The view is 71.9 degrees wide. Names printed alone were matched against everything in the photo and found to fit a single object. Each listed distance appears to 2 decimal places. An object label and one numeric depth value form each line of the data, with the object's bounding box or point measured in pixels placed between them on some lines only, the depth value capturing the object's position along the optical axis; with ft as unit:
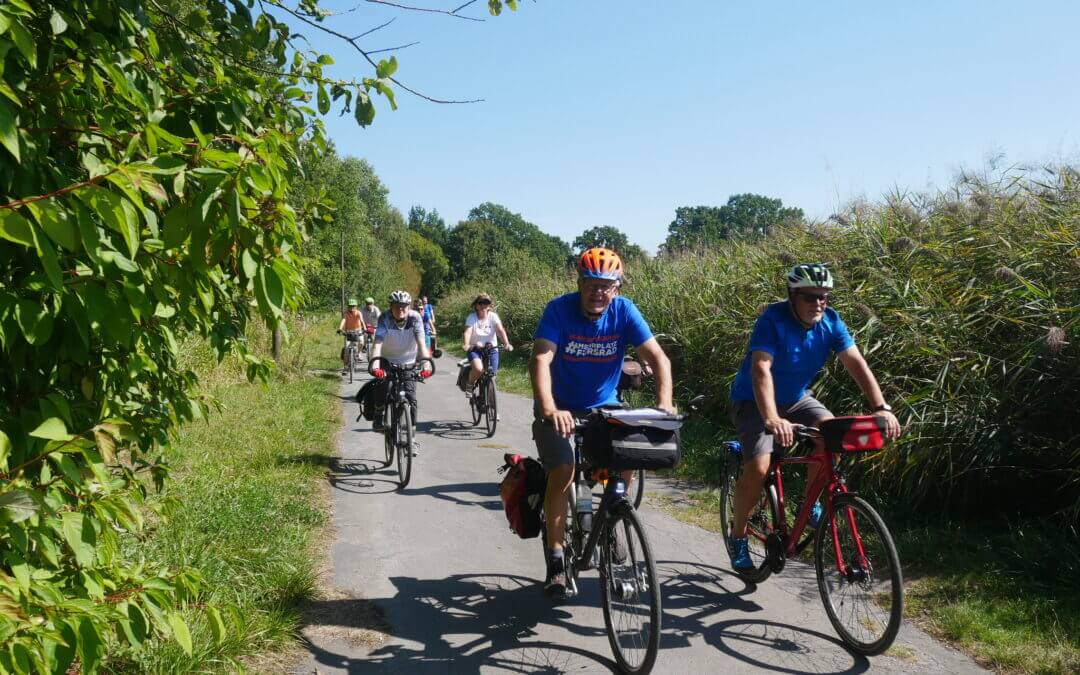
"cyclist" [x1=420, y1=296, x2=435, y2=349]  44.38
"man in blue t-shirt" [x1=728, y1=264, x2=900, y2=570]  14.64
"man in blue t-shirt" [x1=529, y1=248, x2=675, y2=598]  13.91
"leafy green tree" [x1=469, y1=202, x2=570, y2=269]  362.66
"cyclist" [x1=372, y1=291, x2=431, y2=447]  28.43
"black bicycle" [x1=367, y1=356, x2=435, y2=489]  25.04
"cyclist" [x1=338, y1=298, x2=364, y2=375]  58.95
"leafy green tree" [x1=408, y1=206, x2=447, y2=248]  442.09
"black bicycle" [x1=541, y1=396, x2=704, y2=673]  11.75
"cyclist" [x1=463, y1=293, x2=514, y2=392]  37.68
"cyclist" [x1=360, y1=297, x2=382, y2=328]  61.67
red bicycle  12.74
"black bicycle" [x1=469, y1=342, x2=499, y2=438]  35.65
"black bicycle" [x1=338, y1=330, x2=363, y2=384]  56.08
